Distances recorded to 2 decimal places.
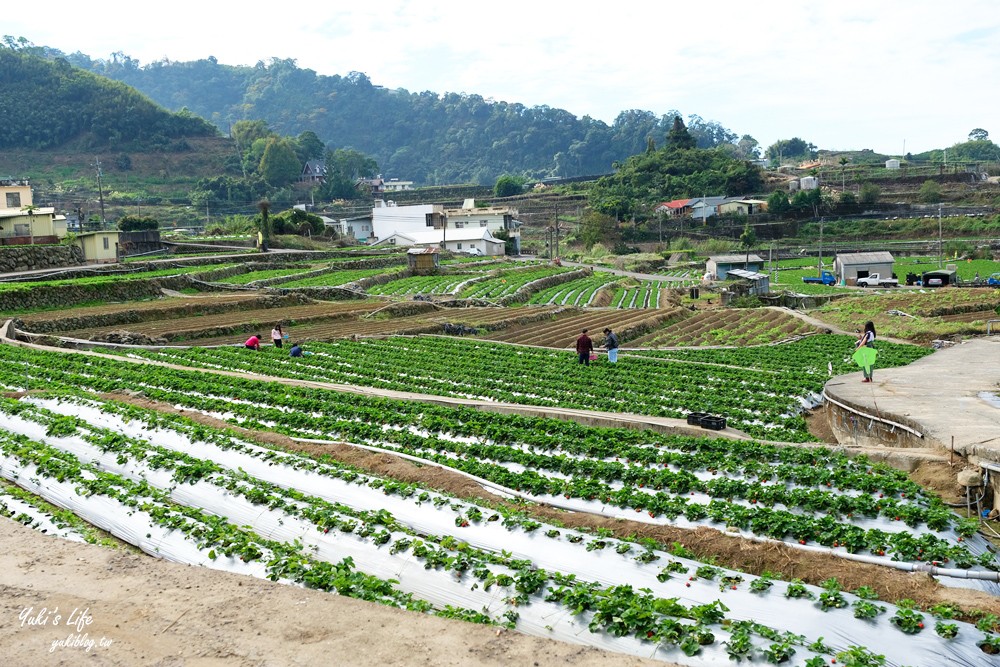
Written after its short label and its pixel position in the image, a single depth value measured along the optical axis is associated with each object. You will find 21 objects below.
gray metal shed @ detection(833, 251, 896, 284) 63.09
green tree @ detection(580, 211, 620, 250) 97.88
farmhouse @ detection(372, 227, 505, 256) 85.81
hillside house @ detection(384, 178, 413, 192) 156.34
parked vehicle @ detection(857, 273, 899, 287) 59.00
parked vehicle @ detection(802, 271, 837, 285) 64.31
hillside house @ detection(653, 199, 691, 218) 106.06
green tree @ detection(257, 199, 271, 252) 71.19
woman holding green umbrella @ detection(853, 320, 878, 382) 18.69
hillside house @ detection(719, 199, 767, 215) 105.88
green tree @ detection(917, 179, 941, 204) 105.88
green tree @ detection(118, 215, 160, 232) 67.06
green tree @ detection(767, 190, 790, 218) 102.81
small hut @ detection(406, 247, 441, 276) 66.38
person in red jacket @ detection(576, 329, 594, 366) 26.73
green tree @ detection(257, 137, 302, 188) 126.94
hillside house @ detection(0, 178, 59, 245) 52.88
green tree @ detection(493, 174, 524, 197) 136.88
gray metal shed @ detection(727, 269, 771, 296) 57.29
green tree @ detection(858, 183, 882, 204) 106.31
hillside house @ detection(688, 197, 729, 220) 105.69
